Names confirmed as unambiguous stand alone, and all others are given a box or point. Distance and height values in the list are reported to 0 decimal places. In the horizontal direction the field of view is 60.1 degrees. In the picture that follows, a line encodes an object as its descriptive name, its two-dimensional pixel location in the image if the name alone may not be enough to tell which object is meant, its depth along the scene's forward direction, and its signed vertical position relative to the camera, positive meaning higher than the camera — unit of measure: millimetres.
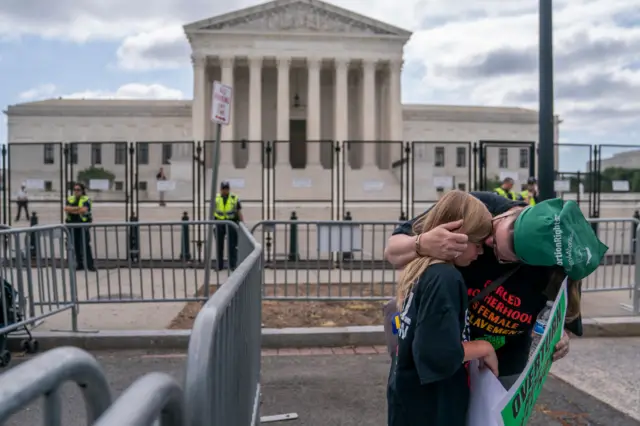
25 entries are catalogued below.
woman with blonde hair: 1901 -512
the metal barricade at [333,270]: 8164 -1483
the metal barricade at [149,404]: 1077 -448
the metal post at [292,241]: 11359 -1124
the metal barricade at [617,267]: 7814 -1395
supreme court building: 46906 +8376
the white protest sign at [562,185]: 14656 +122
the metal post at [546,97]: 5969 +1002
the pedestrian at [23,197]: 14898 -179
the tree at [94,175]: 15828 +454
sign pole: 7402 +1020
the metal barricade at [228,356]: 1467 -576
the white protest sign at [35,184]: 14758 +184
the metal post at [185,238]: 8845 -818
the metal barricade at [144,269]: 7485 -1569
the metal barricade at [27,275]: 5648 -965
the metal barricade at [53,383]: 1000 -391
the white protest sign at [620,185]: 15797 +128
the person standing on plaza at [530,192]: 12409 -53
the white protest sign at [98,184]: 15422 +186
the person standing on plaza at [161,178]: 15359 +359
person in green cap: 1903 -268
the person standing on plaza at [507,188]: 12383 +39
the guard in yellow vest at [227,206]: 11953 -342
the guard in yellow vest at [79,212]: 11242 -449
